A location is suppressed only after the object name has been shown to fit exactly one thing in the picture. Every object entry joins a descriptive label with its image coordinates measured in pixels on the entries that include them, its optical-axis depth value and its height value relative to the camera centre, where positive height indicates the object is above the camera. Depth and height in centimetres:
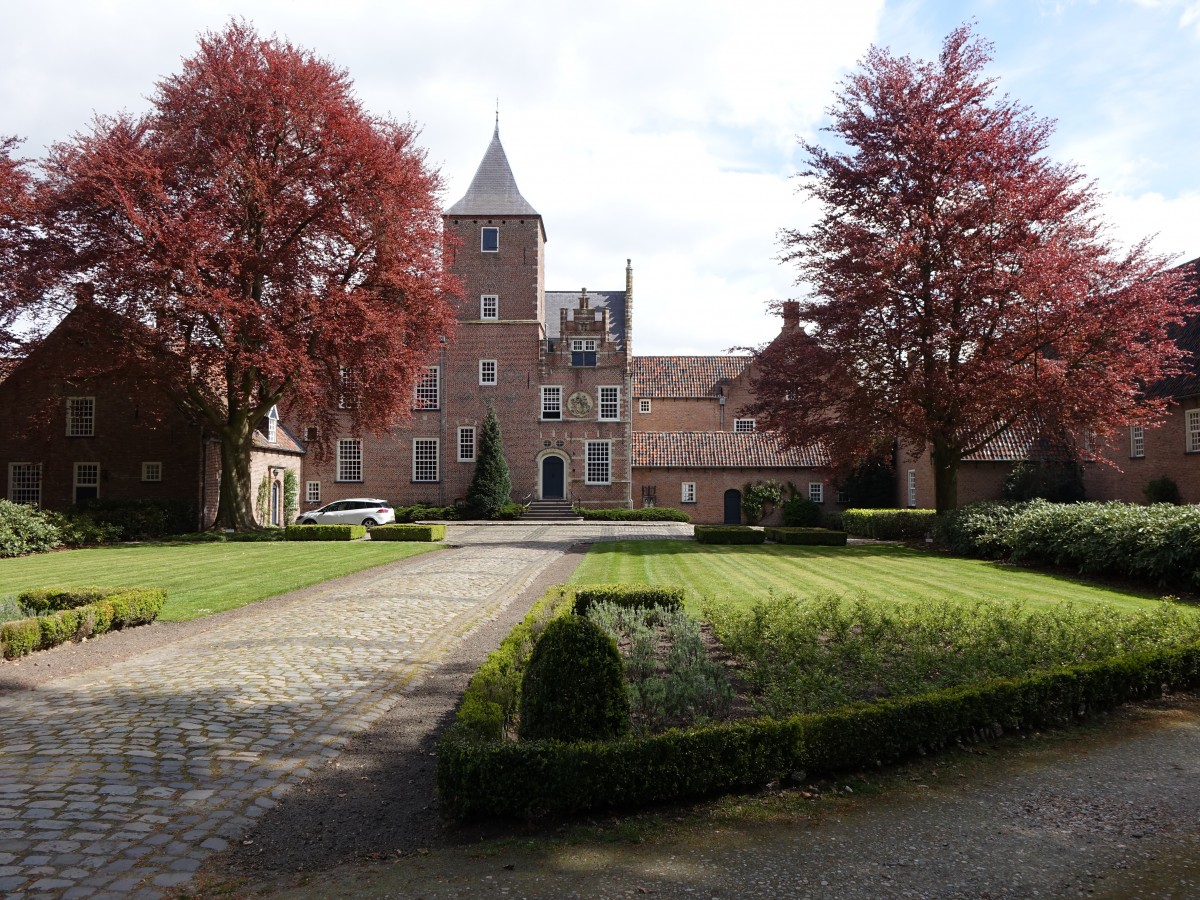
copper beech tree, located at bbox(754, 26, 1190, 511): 2173 +544
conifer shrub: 3956 +45
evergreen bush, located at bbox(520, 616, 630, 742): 537 -139
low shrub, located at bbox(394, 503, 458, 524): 3938 -123
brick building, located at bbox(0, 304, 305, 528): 2973 +155
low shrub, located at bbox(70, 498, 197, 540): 2711 -86
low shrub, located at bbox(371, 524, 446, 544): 2731 -155
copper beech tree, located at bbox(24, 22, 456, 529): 2316 +814
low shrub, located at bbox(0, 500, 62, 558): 2159 -112
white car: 3522 -109
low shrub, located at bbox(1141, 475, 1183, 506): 2709 -24
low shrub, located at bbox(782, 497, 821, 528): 3753 -126
